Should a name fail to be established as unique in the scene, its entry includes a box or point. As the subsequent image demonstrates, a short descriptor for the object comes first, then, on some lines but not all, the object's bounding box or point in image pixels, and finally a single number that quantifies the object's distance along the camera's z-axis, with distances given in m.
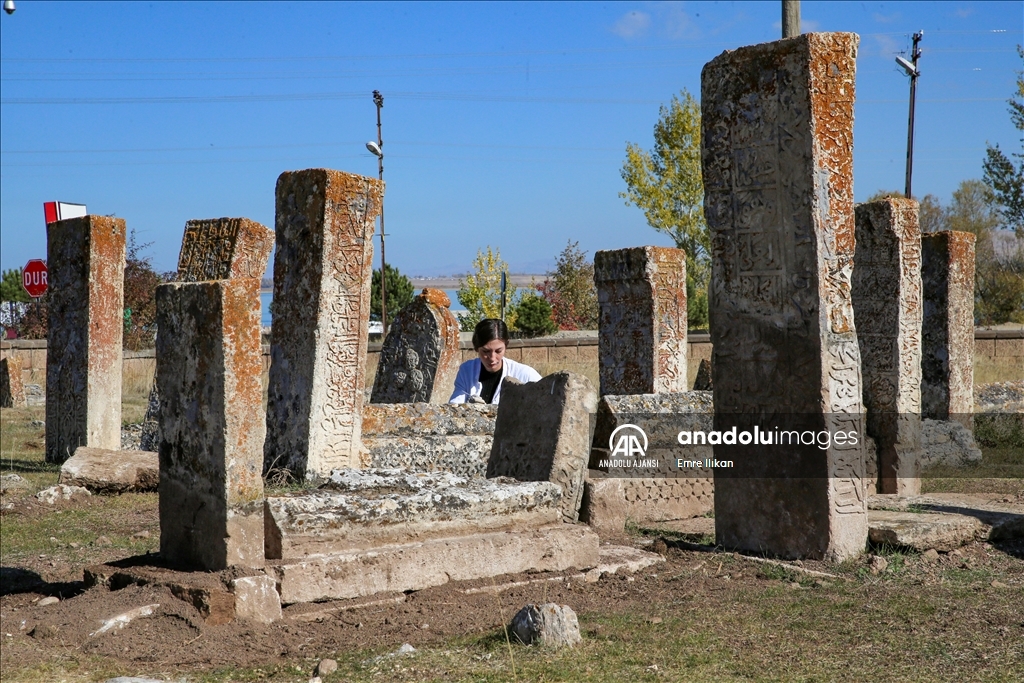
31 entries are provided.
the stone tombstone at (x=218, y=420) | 5.01
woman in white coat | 8.98
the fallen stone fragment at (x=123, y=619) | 4.71
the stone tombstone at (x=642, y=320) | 12.15
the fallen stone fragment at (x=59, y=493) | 8.96
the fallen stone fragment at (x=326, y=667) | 4.29
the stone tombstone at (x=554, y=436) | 6.66
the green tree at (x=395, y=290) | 42.06
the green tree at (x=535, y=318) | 33.38
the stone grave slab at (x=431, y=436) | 9.55
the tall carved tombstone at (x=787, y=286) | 6.06
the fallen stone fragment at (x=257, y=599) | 4.83
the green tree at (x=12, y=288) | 44.06
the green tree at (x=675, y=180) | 39.06
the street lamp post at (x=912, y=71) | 28.43
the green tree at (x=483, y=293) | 39.28
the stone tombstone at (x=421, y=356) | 12.16
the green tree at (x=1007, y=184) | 26.22
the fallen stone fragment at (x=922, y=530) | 6.46
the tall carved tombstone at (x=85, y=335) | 11.56
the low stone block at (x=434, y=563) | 5.13
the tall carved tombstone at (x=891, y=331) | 9.58
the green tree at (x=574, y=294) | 41.69
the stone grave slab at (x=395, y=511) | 5.22
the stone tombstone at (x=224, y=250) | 10.01
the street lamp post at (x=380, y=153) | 30.20
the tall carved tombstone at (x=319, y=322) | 8.91
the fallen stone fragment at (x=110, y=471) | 9.44
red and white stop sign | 15.56
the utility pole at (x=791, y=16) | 14.85
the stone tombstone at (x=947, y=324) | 12.30
